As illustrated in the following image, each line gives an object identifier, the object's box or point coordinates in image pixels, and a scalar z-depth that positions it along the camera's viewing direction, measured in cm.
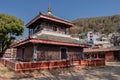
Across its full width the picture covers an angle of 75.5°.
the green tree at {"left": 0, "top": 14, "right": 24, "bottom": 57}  1610
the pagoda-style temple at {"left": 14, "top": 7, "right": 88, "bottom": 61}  841
